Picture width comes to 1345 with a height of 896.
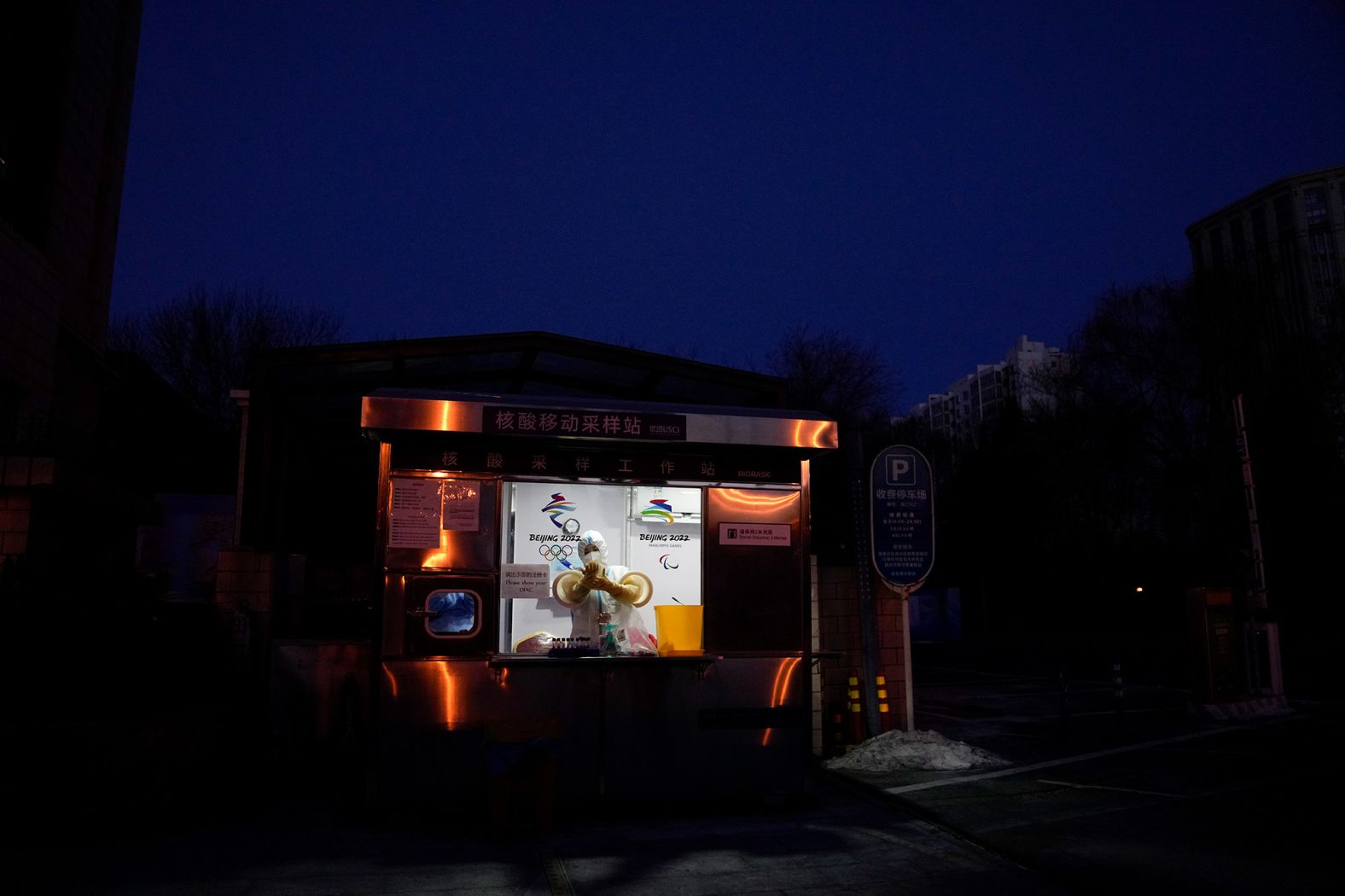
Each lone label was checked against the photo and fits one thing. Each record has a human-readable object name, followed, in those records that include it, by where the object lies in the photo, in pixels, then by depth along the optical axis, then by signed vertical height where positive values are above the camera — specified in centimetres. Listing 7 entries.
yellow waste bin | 790 -28
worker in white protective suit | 845 -1
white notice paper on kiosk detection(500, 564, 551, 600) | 768 +14
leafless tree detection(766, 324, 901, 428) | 3747 +870
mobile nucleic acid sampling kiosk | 718 -17
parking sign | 1009 +89
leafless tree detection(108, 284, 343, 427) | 3173 +871
